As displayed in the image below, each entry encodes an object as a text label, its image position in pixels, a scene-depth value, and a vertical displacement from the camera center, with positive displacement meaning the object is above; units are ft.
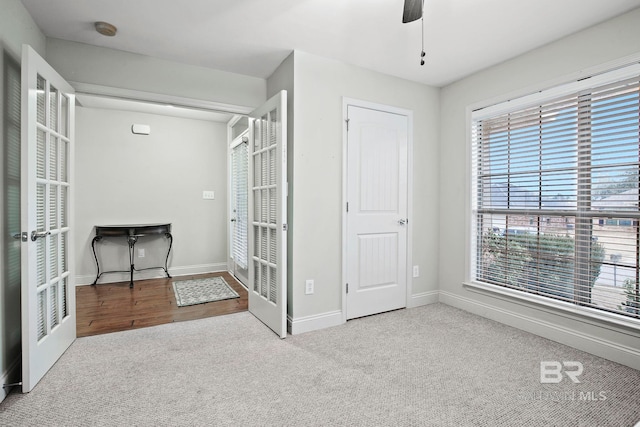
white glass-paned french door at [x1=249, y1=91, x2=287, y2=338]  8.54 -0.06
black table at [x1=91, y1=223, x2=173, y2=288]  13.78 -0.91
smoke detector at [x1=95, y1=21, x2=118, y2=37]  7.49 +4.42
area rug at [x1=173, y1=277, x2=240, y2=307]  12.11 -3.31
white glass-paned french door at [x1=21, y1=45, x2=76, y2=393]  5.95 -0.14
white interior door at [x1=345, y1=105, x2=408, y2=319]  9.96 +0.03
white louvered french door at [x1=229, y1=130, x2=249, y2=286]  14.01 +0.28
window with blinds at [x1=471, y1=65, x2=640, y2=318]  7.27 +0.51
